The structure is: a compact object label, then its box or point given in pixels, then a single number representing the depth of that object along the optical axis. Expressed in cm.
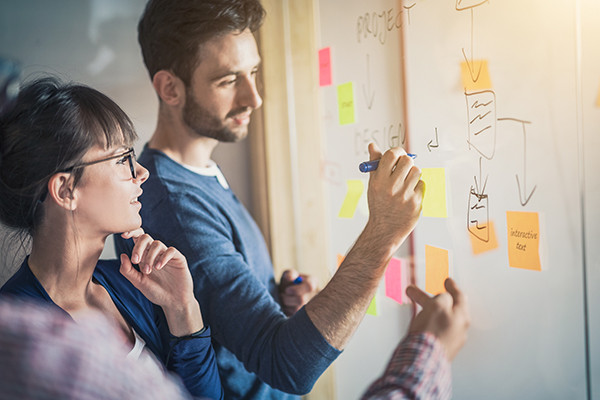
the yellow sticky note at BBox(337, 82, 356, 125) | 121
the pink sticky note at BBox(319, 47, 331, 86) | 127
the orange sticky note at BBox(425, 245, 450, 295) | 97
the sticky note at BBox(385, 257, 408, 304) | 108
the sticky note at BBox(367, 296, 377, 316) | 116
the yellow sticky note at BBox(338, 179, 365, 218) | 121
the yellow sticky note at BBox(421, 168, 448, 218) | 94
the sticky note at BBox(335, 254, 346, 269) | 132
